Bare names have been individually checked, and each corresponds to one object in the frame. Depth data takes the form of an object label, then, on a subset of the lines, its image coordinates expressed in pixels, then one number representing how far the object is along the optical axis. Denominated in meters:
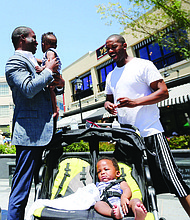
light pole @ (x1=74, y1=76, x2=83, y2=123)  11.59
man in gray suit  1.86
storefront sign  18.05
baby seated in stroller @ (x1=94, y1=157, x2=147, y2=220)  1.50
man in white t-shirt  1.92
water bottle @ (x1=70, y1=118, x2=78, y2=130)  2.52
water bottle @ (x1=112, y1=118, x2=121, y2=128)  2.22
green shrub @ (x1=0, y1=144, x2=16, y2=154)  7.82
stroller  1.74
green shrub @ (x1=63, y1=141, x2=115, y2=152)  6.19
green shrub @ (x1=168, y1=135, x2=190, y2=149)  5.04
